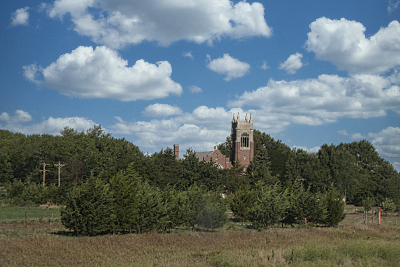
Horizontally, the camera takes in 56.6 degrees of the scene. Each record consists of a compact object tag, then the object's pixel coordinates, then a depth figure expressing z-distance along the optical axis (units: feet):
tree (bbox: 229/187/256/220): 129.80
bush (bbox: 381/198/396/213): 182.70
